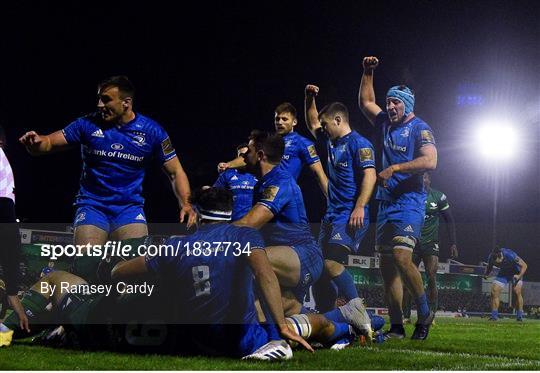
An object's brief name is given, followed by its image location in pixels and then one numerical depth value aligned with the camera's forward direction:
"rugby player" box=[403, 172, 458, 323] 11.66
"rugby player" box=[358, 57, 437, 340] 11.55
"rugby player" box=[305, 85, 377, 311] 11.31
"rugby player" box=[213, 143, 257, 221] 11.32
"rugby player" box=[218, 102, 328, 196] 11.52
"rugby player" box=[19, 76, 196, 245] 10.86
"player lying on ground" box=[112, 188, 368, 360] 9.24
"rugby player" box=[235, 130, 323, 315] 10.53
